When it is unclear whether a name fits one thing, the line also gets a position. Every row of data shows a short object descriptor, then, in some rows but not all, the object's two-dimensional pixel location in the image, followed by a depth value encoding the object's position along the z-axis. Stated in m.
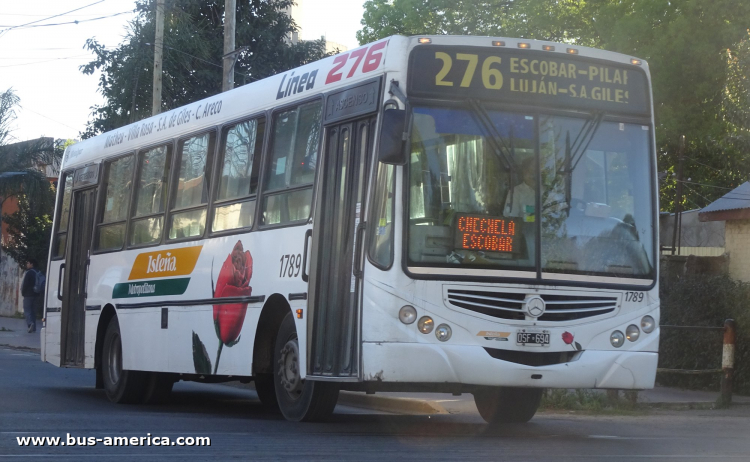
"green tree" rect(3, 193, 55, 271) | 38.62
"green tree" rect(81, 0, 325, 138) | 31.61
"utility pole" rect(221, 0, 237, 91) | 20.72
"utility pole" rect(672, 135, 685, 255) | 26.30
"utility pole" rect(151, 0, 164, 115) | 24.75
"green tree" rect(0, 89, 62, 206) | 37.19
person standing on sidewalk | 29.99
